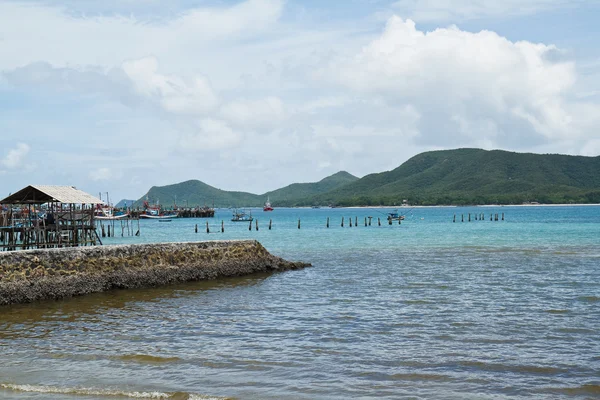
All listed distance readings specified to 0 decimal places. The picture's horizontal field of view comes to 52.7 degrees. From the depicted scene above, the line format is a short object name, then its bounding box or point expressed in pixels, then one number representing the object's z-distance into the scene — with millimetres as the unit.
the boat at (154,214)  134662
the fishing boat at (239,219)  114312
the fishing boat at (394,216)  93338
